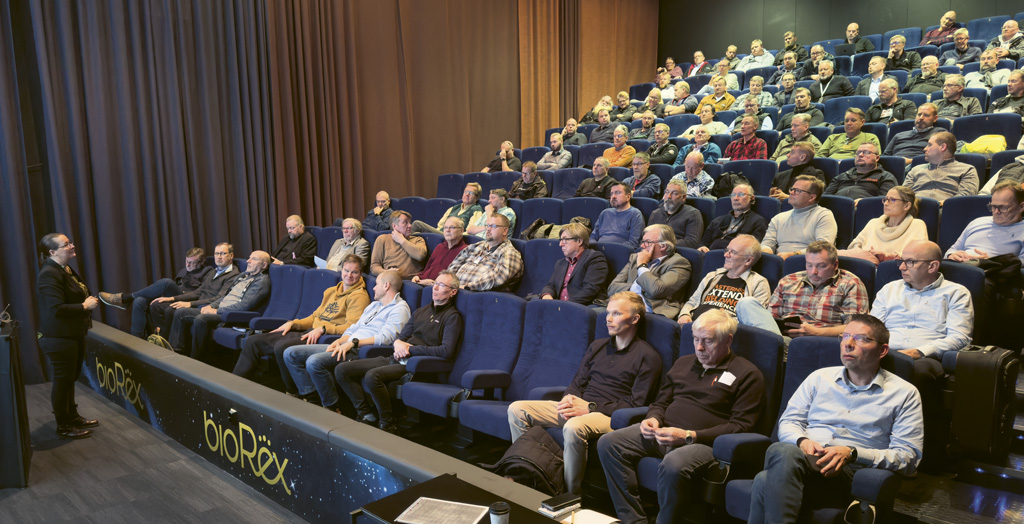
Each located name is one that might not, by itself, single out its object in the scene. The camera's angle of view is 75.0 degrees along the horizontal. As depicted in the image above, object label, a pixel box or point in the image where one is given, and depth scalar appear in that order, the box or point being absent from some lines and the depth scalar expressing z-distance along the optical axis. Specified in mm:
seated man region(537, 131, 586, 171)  6359
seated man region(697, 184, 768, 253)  3797
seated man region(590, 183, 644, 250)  4198
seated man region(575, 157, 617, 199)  5066
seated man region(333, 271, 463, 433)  3168
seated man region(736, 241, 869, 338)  2715
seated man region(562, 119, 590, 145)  7090
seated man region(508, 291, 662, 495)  2539
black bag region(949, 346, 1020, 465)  2145
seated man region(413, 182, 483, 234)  5332
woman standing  3324
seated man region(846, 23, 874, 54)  7449
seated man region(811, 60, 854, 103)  5992
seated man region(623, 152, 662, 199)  4855
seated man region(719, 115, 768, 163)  4934
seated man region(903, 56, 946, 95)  5523
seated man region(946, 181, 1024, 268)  2889
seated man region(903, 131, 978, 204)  3597
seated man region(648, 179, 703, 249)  3992
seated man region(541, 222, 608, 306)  3600
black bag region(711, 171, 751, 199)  4434
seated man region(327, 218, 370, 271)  4906
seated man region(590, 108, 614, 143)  6715
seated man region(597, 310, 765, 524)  2045
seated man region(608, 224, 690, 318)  3242
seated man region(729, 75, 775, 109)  6445
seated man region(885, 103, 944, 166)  4229
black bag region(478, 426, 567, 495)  2281
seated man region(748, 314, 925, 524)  1863
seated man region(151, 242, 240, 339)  4775
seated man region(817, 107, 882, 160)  4523
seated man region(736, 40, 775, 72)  8133
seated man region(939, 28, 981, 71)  6211
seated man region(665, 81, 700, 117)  7223
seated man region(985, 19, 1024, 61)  5753
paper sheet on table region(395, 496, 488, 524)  1504
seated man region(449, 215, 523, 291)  3941
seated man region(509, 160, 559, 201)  5617
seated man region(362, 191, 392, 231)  5830
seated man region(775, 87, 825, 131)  5539
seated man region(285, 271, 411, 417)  3443
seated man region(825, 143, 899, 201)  3844
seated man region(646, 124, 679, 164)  5484
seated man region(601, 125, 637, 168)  5766
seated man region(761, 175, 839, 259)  3471
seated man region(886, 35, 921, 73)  6188
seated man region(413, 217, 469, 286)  4402
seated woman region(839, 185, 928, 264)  3150
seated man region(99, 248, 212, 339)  4520
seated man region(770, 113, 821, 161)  4680
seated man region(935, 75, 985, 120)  4777
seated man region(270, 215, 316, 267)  5375
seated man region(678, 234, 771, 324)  2969
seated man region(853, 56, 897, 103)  5836
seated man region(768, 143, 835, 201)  4152
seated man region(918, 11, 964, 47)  6977
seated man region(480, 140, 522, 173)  6785
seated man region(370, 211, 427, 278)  4645
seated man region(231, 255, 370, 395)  3771
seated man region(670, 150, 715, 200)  4465
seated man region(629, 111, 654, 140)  6414
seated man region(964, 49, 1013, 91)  5402
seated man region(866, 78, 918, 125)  5020
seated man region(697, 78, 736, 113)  6746
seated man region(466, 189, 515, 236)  4961
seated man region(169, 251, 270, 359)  4383
